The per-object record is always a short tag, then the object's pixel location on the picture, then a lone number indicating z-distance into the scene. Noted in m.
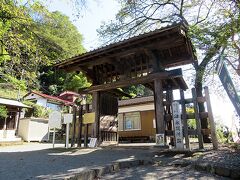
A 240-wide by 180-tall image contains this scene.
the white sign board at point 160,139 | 7.56
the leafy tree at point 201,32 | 7.27
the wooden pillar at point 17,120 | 22.09
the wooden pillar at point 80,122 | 10.36
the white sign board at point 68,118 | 10.35
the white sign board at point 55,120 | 10.65
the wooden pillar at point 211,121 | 7.33
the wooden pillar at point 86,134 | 10.00
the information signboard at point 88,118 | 9.86
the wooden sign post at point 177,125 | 7.20
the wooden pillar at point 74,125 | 10.61
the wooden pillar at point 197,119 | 7.33
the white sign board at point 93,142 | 9.37
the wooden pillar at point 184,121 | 7.45
